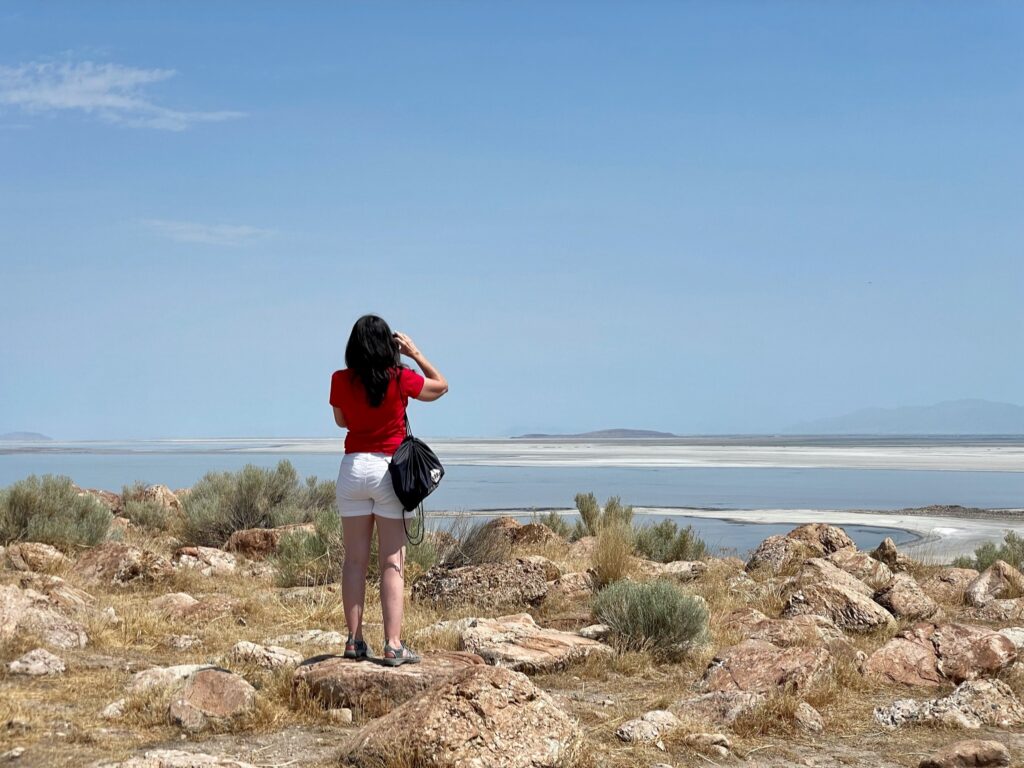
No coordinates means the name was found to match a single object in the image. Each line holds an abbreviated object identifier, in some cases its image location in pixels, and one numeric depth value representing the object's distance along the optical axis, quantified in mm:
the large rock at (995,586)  10938
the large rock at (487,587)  9273
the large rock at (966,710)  6168
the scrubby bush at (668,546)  14273
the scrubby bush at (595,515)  15567
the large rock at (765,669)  6449
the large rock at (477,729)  4621
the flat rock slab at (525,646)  6898
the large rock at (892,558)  13208
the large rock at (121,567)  9789
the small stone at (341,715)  5621
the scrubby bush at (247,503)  14633
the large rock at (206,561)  11094
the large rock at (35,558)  9977
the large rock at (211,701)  5414
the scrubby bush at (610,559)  10492
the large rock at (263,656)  6430
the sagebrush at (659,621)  7723
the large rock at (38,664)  6258
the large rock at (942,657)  7285
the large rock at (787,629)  7902
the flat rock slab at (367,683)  5738
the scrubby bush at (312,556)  10477
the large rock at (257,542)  12584
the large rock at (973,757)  5145
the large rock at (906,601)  9680
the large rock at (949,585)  11305
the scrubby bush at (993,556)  14672
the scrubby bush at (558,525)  16688
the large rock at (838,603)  9211
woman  5922
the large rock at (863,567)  11477
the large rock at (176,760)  4316
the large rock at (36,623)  6980
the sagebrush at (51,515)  11820
